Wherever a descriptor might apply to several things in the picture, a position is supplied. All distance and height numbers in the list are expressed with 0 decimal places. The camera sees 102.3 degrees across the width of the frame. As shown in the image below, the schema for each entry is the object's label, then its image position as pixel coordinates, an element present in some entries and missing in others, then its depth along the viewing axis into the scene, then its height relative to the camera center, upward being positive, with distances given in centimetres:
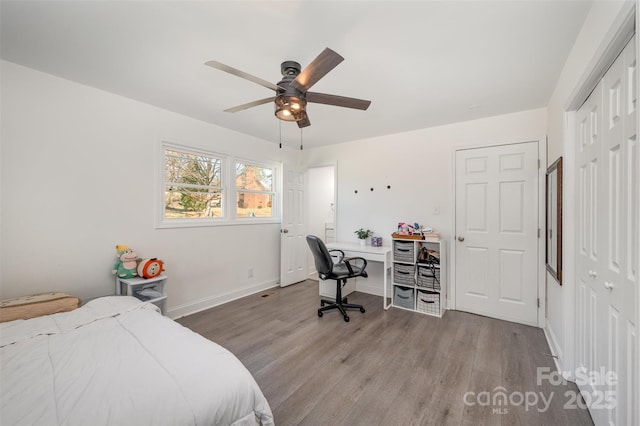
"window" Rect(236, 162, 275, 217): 394 +37
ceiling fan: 150 +85
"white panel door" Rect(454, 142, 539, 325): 294 -20
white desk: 338 -54
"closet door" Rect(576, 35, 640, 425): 112 -14
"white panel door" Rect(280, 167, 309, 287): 437 -31
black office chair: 307 -71
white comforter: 96 -73
